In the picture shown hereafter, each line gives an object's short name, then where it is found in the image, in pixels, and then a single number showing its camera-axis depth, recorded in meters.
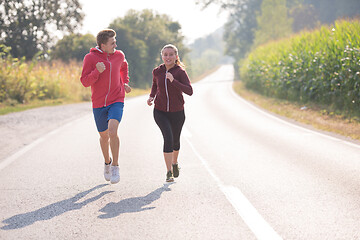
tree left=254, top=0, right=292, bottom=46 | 47.47
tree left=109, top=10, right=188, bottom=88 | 48.00
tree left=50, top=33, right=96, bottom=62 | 42.56
